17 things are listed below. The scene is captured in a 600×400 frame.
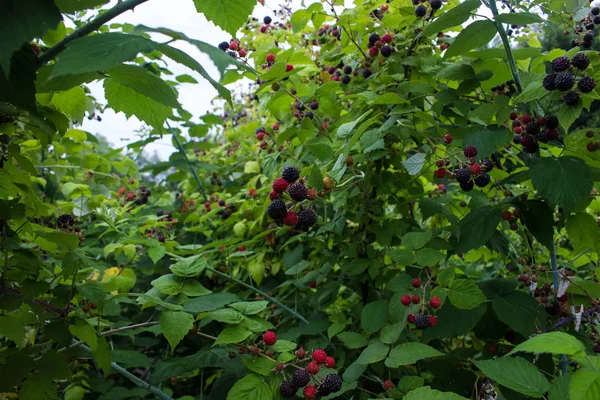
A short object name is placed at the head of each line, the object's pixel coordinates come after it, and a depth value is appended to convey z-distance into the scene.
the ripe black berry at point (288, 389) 0.37
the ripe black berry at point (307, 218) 0.39
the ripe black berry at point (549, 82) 0.39
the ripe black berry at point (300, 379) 0.37
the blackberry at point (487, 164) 0.43
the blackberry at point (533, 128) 0.45
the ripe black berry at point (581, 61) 0.39
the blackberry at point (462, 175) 0.41
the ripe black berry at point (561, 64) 0.40
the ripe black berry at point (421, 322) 0.43
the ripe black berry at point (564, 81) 0.39
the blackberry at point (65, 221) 0.47
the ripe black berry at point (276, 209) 0.38
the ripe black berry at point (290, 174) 0.39
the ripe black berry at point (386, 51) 0.53
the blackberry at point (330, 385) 0.37
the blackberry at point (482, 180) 0.41
